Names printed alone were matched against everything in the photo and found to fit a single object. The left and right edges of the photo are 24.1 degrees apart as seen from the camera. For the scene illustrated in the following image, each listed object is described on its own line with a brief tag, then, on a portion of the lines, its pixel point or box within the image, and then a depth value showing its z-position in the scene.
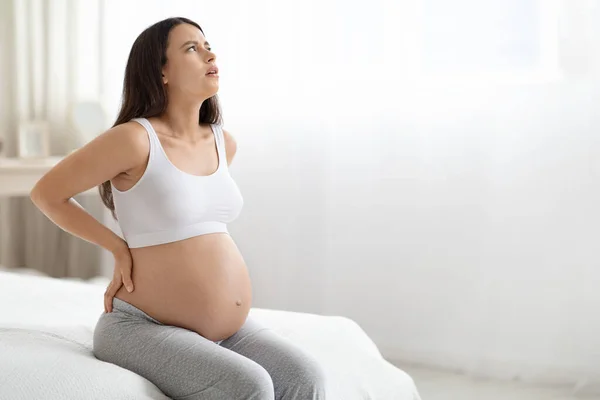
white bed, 3.09
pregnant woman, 3.22
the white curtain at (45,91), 6.36
